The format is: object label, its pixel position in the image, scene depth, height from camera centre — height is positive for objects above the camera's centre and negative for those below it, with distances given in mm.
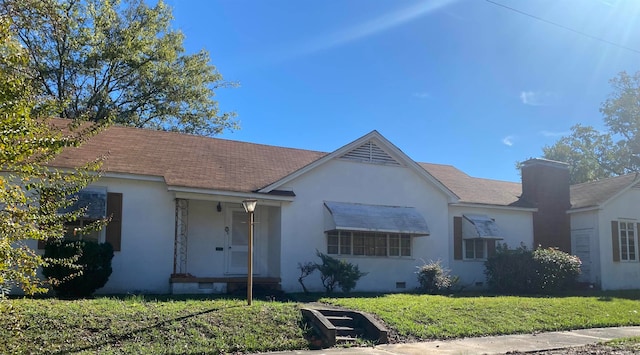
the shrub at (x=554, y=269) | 18125 -893
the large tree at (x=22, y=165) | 5453 +764
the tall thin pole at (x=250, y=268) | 11938 -607
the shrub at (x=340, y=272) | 15633 -893
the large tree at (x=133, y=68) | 26641 +8621
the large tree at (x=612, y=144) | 43125 +7748
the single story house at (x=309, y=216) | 14984 +804
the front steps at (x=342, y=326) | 10547 -1725
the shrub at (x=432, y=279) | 17078 -1181
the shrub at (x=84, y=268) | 12641 -666
